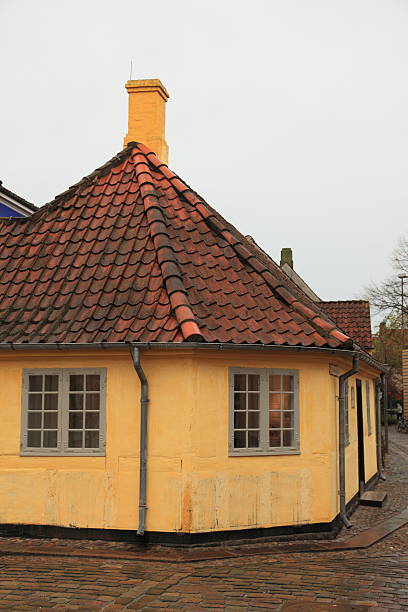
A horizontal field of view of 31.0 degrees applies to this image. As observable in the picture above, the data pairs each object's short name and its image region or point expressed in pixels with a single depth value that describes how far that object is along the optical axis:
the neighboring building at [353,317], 23.08
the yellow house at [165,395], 9.62
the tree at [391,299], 46.03
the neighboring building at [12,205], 15.45
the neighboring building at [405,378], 41.00
